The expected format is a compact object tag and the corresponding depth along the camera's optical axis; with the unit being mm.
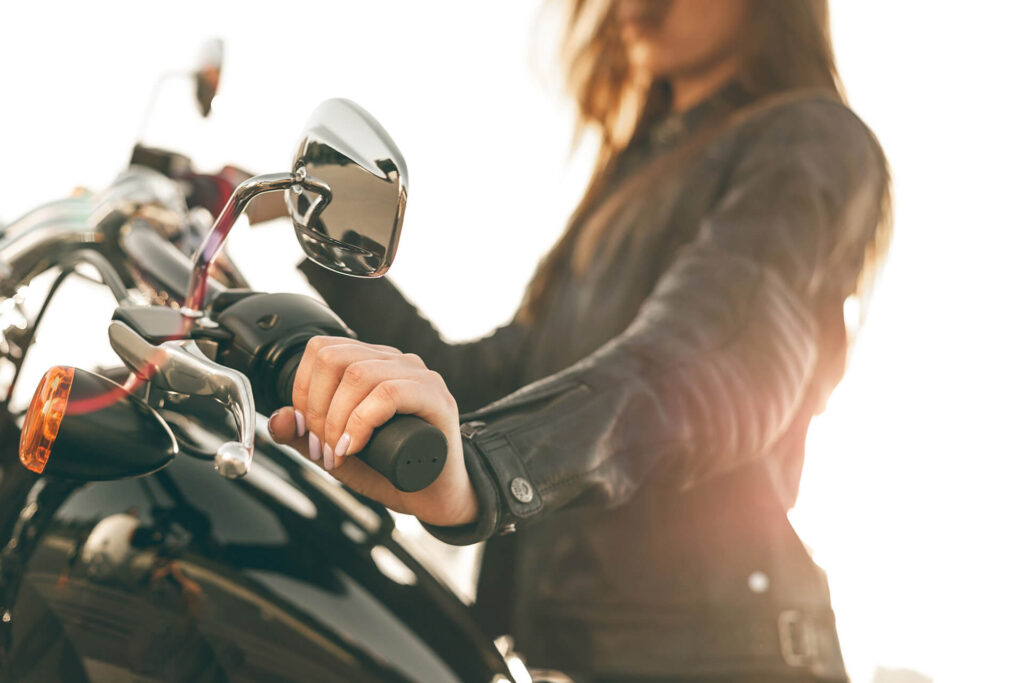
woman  521
